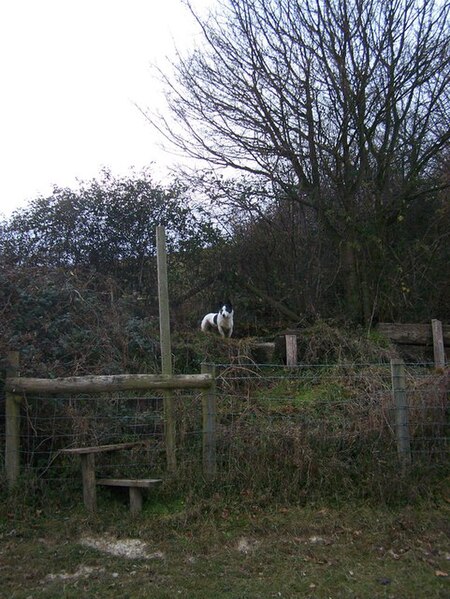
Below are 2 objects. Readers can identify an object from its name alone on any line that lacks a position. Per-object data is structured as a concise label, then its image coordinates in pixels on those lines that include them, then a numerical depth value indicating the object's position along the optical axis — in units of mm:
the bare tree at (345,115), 11414
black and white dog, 10953
